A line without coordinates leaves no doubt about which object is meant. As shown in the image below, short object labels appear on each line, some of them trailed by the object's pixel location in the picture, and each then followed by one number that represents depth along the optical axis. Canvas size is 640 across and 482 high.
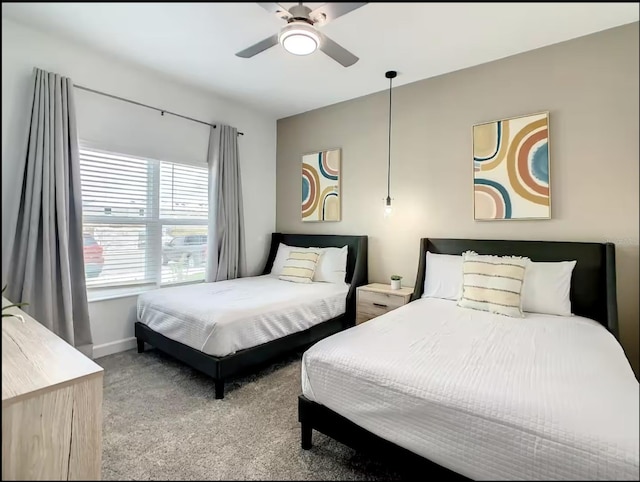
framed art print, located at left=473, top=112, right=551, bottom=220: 2.06
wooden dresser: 0.66
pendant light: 2.93
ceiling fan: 1.04
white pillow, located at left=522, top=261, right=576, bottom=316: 2.16
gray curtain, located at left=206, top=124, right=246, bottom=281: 3.59
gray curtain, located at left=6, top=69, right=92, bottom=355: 1.17
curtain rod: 2.22
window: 2.64
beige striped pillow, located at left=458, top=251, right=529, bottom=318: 2.27
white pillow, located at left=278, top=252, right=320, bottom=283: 3.55
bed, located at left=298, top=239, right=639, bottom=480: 1.00
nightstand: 3.00
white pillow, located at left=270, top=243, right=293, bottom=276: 3.96
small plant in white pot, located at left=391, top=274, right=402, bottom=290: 3.19
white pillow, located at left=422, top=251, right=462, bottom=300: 2.71
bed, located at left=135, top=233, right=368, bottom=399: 2.29
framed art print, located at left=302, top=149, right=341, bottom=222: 3.84
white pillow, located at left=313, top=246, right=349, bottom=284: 3.57
